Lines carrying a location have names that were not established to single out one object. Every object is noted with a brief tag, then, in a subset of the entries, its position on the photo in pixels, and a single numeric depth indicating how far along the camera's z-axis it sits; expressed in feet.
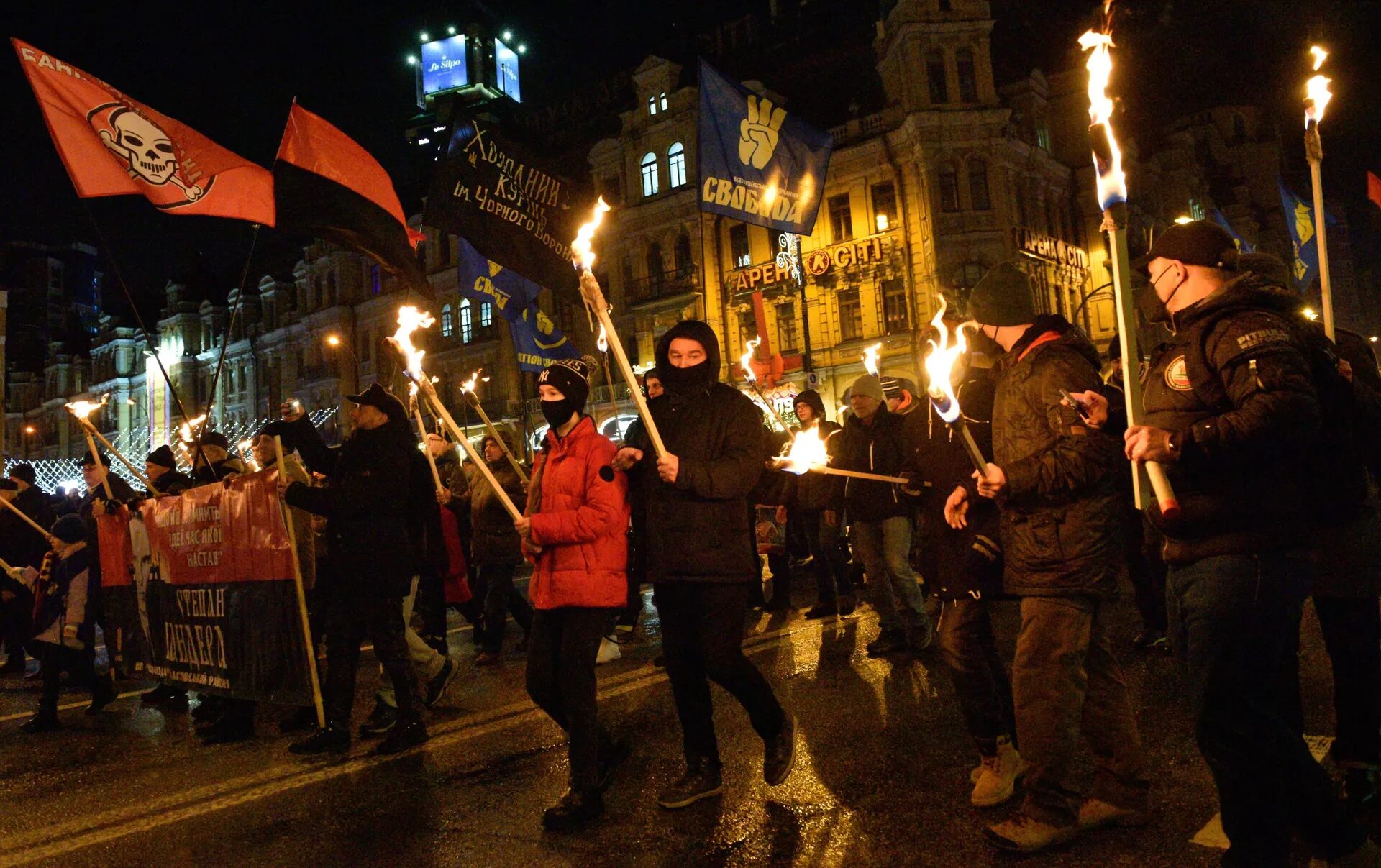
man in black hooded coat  12.23
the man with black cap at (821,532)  26.30
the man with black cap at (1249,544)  8.21
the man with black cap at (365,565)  16.55
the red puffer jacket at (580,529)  12.58
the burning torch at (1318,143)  13.78
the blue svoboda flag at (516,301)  39.06
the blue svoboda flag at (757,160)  27.35
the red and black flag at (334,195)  22.98
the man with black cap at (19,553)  25.22
